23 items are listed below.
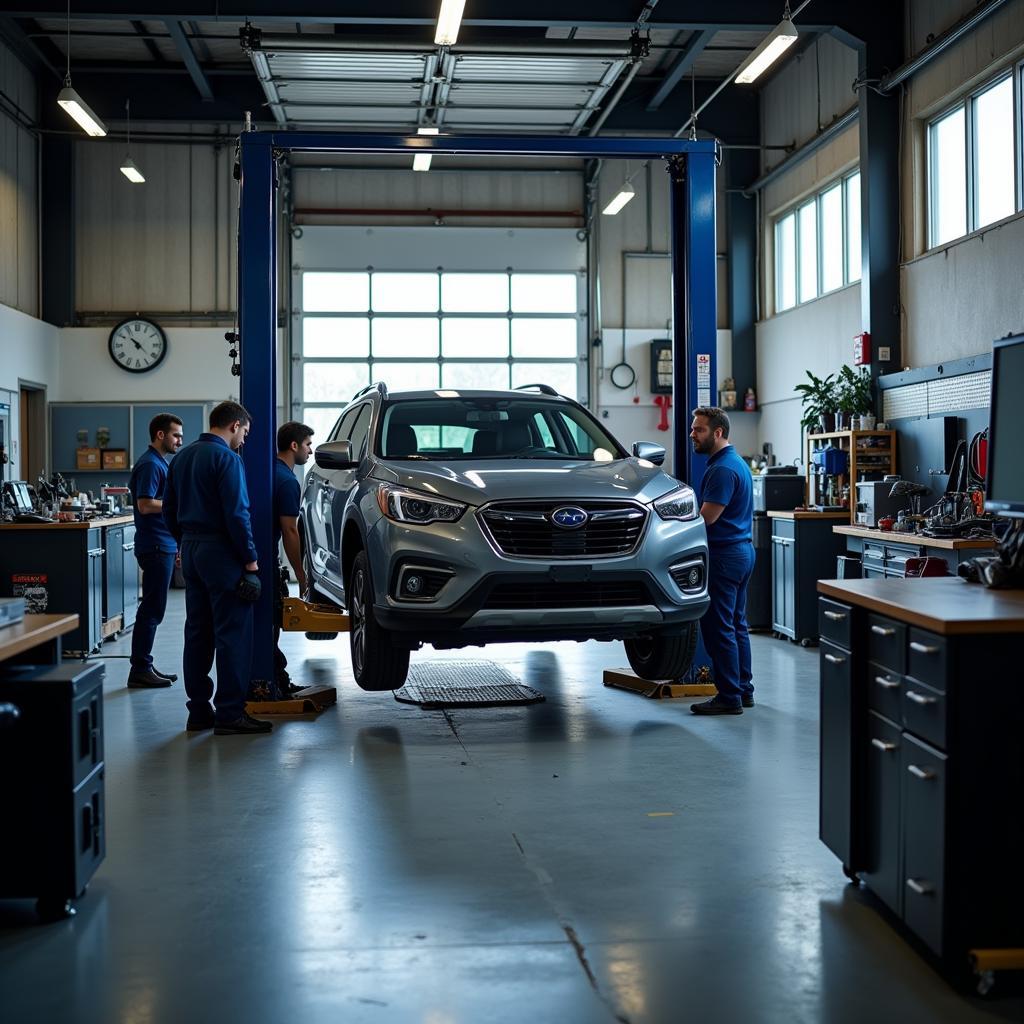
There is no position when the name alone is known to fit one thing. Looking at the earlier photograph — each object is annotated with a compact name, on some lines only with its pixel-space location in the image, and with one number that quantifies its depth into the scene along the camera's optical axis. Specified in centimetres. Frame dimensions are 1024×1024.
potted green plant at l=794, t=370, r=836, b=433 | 1190
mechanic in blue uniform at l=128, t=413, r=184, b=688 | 780
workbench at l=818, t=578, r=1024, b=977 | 288
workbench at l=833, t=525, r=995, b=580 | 726
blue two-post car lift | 669
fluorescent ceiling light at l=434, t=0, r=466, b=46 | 912
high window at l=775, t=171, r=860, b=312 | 1380
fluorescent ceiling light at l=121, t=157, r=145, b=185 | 1445
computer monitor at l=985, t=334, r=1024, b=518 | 348
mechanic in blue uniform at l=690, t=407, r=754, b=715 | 645
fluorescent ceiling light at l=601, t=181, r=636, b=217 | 1507
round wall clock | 1664
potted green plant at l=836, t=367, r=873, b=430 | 1158
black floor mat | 695
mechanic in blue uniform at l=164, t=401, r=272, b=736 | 584
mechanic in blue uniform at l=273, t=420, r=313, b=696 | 692
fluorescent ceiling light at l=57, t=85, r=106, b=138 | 1135
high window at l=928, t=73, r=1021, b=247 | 995
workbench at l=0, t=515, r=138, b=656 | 886
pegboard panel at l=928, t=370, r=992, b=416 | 966
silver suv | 557
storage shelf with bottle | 1115
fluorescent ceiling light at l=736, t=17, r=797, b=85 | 967
